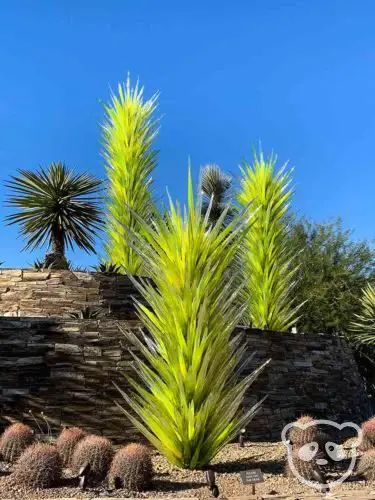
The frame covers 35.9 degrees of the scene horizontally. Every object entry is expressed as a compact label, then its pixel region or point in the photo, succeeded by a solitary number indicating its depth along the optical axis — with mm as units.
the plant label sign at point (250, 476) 5285
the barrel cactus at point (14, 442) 6527
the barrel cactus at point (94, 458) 5902
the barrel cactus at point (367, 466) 6449
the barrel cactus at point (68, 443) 6434
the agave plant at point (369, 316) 14367
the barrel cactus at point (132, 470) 5691
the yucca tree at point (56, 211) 12984
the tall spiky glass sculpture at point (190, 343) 6430
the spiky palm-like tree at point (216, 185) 22564
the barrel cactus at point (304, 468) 6141
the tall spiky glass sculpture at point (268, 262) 11516
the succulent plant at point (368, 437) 7421
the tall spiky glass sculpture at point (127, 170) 12031
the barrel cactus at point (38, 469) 5633
